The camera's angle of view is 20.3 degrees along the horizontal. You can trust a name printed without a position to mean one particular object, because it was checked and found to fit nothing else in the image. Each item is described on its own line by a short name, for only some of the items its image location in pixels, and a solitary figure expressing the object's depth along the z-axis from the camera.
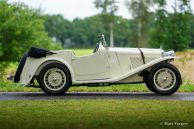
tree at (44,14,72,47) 100.31
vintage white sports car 10.98
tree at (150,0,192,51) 70.00
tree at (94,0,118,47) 89.00
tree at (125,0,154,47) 86.38
